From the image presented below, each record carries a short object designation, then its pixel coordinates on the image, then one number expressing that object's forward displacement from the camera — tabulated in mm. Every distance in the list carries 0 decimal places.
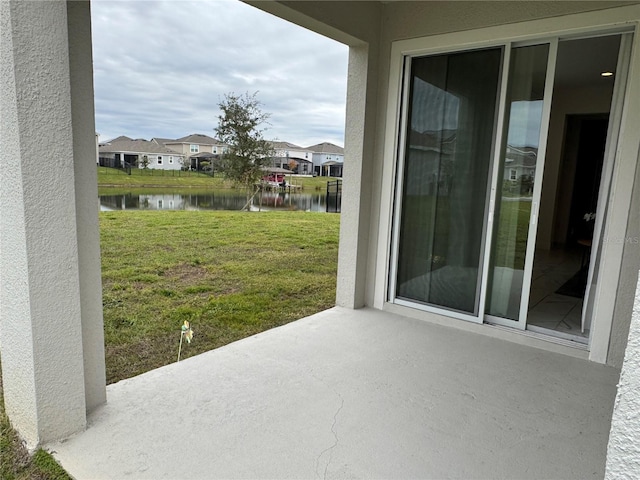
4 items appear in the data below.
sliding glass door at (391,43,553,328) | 3658
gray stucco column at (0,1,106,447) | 1818
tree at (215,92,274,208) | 13070
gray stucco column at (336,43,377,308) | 4211
